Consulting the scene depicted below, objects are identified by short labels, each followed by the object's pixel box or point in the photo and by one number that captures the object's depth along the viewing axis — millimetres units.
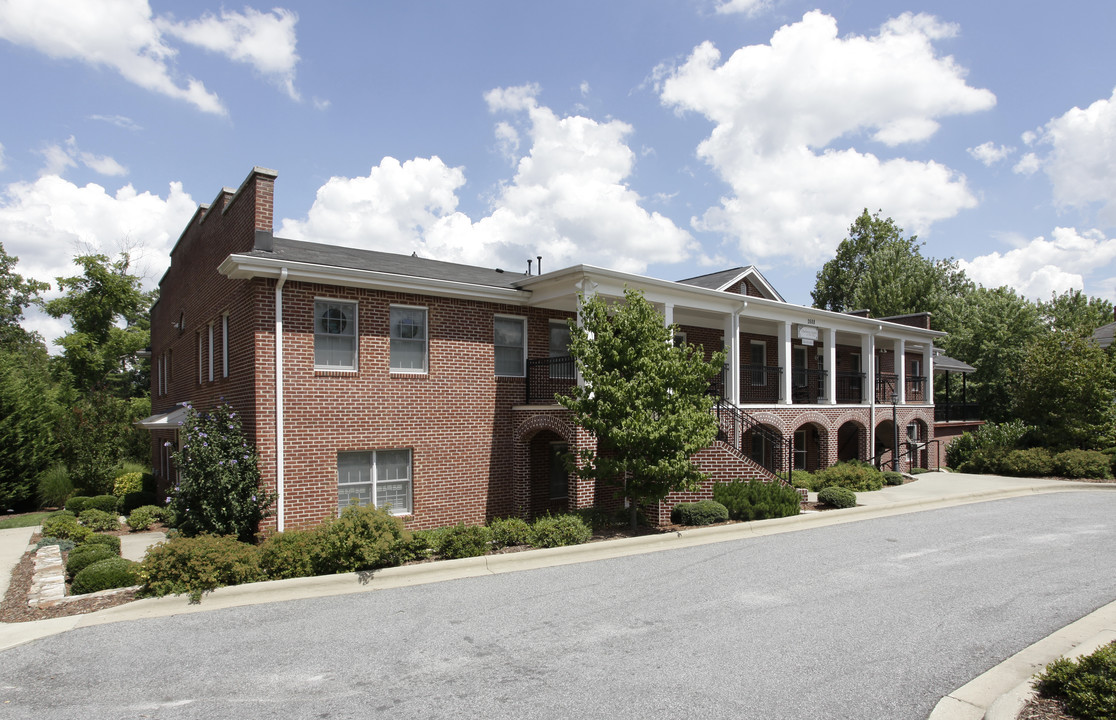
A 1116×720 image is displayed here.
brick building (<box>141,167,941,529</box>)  13008
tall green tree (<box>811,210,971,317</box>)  47719
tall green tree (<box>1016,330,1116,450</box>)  23625
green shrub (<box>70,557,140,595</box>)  9320
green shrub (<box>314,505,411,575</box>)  9852
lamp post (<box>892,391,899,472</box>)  24469
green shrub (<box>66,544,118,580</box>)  10211
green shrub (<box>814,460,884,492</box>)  19984
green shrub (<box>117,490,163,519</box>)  19234
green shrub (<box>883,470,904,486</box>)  21906
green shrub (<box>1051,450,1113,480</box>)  22094
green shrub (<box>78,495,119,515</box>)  18578
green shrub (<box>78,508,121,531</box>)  16109
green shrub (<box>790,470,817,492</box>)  19503
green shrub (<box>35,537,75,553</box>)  12817
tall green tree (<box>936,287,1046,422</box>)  35531
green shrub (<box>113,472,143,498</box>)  19891
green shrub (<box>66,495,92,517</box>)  18594
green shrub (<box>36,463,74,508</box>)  20453
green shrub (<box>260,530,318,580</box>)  9641
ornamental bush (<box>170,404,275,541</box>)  12016
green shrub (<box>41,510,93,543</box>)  13812
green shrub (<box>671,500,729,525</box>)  13727
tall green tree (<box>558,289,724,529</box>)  12562
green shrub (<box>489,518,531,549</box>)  11672
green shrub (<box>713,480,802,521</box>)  14320
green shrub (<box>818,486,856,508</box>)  16078
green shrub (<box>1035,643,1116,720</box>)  4867
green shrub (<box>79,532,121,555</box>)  11742
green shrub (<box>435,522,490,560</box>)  10789
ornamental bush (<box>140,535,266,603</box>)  8938
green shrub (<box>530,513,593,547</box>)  11742
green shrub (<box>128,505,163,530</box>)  16062
